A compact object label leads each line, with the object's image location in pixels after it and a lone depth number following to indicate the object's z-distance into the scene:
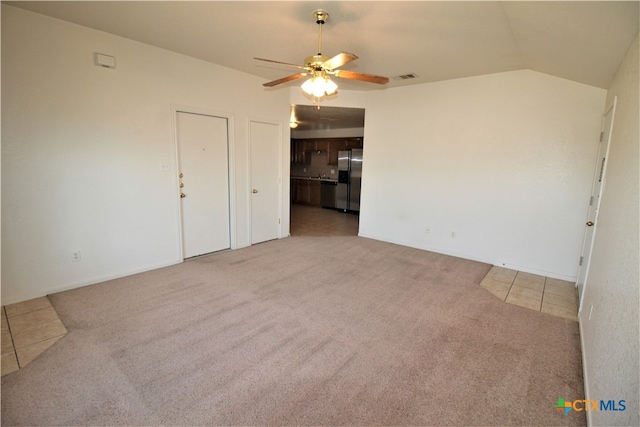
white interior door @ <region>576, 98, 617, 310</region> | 2.86
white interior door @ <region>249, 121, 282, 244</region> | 4.91
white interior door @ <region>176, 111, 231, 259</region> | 4.05
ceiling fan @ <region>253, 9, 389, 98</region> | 2.41
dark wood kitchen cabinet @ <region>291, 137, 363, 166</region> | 8.24
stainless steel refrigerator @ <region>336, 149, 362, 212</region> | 7.80
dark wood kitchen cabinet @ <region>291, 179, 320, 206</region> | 9.02
